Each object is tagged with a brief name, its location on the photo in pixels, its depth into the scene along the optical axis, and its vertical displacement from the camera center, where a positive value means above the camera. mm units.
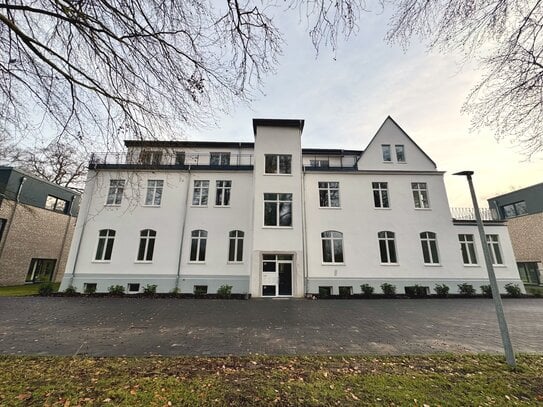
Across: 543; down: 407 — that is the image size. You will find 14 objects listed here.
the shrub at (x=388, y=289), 14995 -1451
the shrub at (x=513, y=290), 15734 -1496
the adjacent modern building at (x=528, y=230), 22562 +3569
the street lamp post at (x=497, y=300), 4816 -677
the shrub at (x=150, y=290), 14641 -1617
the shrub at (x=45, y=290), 14656 -1684
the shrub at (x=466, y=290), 15297 -1481
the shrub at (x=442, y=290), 15156 -1491
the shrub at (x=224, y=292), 14430 -1669
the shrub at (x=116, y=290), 14797 -1652
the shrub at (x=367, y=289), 14984 -1475
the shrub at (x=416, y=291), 15172 -1572
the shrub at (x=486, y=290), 15273 -1482
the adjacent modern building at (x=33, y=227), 18938 +3063
